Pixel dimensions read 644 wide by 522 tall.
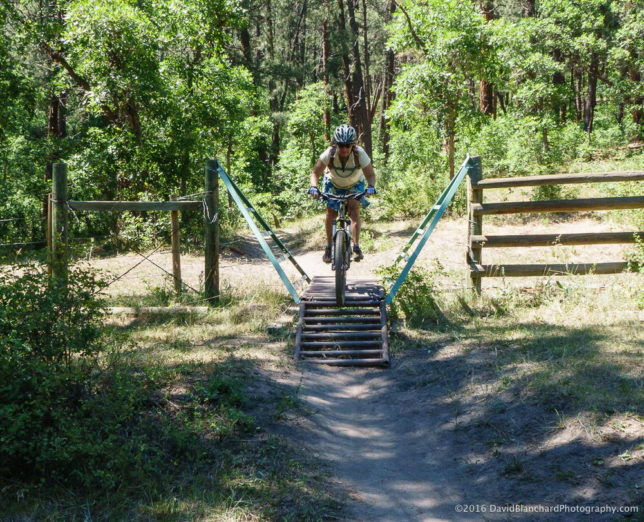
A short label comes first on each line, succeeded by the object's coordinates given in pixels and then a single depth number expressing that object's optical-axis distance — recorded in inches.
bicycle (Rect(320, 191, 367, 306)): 304.8
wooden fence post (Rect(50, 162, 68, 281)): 300.6
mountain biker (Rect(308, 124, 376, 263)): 320.8
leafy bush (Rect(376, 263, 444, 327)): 322.7
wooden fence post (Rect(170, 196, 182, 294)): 359.3
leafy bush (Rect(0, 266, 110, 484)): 143.9
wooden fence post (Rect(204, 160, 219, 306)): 345.1
